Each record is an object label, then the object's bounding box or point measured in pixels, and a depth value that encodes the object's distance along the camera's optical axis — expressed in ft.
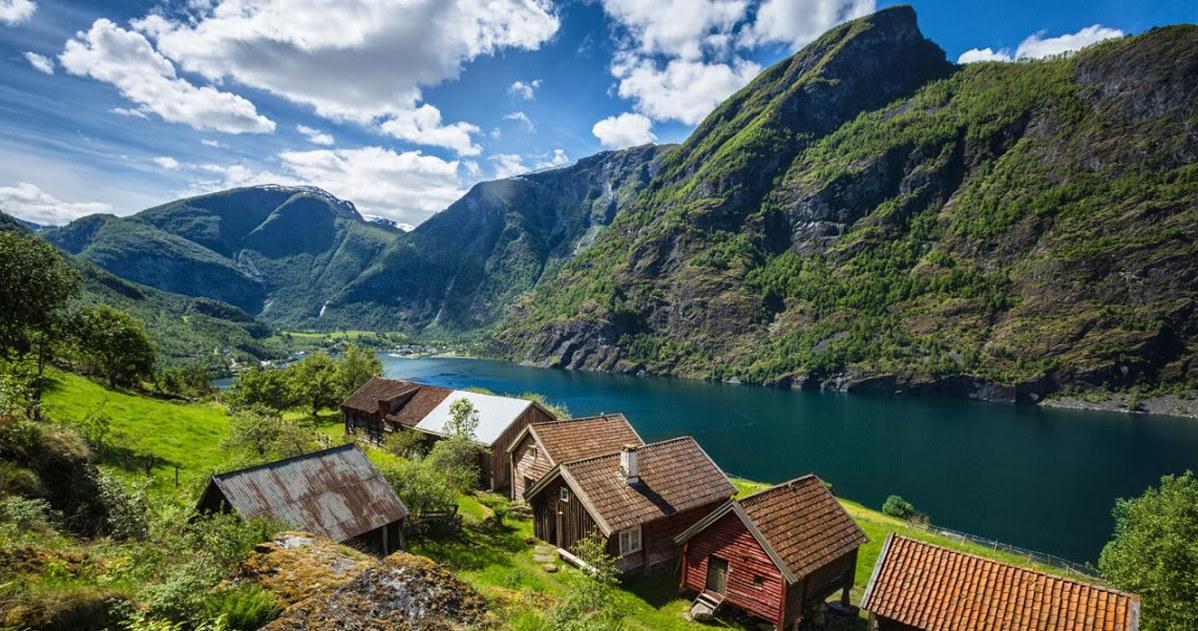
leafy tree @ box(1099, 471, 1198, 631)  63.77
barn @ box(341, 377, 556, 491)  135.54
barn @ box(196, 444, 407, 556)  70.08
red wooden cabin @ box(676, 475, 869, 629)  71.36
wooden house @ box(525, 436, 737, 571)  87.15
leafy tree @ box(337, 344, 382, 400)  242.17
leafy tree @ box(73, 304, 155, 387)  174.29
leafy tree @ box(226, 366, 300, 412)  208.33
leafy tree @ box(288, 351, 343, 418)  228.43
